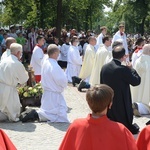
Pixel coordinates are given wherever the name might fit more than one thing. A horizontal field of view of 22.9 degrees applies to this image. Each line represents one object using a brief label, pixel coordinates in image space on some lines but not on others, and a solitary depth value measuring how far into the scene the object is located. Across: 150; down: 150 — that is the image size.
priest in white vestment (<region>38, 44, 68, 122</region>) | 8.27
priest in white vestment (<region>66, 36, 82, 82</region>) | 14.16
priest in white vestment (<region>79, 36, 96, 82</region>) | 13.38
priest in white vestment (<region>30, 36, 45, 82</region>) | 11.88
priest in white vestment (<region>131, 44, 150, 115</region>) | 9.21
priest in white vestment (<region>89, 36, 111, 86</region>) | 11.54
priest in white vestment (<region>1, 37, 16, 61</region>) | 9.29
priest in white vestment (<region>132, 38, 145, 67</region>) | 10.93
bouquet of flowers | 9.49
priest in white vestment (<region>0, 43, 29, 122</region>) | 8.27
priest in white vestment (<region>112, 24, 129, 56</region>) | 14.16
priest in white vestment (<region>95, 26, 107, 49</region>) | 14.86
